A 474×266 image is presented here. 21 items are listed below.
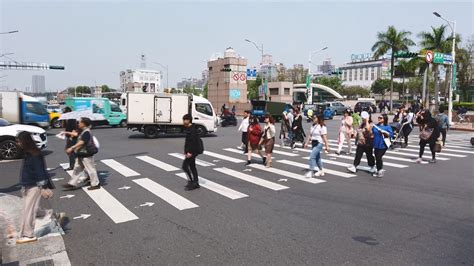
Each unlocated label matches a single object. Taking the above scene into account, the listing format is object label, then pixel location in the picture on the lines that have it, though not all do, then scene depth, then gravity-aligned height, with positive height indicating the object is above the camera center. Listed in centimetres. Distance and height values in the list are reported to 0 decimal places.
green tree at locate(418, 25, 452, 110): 3981 +731
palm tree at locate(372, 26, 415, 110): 4453 +789
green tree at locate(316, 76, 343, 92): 10006 +646
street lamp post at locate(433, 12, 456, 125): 2858 +176
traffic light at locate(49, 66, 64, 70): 5169 +490
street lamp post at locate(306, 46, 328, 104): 4775 +217
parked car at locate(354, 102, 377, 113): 4384 +26
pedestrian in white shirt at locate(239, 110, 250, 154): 1456 -95
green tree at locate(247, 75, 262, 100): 8728 +404
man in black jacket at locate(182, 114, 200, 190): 834 -101
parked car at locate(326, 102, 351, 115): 4591 -16
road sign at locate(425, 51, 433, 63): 2678 +374
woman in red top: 1151 -98
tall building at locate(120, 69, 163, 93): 13562 +1069
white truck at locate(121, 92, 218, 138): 1984 -49
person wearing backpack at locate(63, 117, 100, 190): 805 -118
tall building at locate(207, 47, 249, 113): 5712 +344
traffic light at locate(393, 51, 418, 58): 2541 +365
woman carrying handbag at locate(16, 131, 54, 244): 542 -122
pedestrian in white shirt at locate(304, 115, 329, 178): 1013 -105
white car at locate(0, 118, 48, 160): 1243 -133
